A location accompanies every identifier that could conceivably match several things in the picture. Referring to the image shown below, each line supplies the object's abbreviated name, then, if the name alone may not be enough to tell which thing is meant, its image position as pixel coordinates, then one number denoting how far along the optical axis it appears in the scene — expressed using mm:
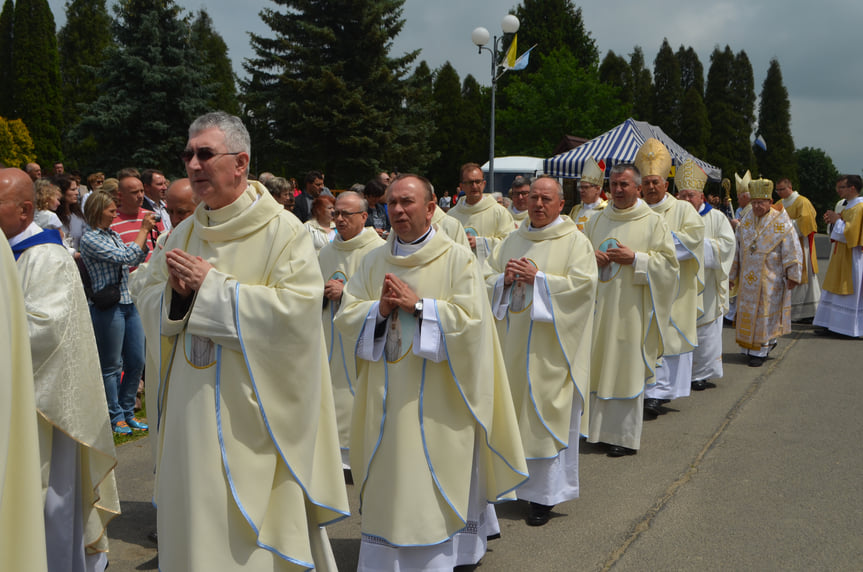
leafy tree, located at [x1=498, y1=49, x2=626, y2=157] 40812
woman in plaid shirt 6141
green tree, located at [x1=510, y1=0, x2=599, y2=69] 48000
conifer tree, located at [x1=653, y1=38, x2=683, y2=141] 61656
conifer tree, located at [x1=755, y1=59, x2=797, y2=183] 66812
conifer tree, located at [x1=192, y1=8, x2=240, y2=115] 48934
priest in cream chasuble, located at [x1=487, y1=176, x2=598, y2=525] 5145
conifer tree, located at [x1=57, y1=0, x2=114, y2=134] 43938
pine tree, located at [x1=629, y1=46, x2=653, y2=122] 62750
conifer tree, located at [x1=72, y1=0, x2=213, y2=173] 25578
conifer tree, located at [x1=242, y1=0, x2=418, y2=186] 30031
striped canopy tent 19984
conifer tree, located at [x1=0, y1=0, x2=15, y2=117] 38447
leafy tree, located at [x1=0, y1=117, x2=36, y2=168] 28578
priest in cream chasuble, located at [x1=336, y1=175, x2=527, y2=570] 3879
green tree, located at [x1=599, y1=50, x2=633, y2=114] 60188
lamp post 18875
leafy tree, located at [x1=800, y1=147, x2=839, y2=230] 70250
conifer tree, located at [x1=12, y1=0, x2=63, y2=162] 36594
